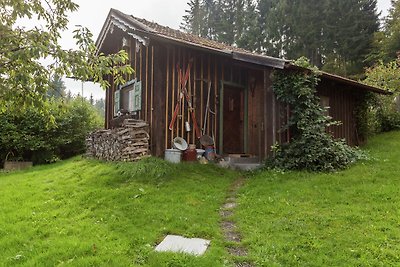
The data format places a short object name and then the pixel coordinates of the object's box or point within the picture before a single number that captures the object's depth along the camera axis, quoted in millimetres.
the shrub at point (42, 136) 13977
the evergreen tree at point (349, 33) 22986
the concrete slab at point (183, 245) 3979
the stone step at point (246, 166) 8812
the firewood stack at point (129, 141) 8633
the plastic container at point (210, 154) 9195
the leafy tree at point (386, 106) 13602
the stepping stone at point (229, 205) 5858
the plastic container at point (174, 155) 8602
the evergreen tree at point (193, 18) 33656
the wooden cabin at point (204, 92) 8898
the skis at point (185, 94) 9255
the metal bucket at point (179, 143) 8846
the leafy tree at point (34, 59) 3131
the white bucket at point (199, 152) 9027
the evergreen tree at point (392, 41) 21078
